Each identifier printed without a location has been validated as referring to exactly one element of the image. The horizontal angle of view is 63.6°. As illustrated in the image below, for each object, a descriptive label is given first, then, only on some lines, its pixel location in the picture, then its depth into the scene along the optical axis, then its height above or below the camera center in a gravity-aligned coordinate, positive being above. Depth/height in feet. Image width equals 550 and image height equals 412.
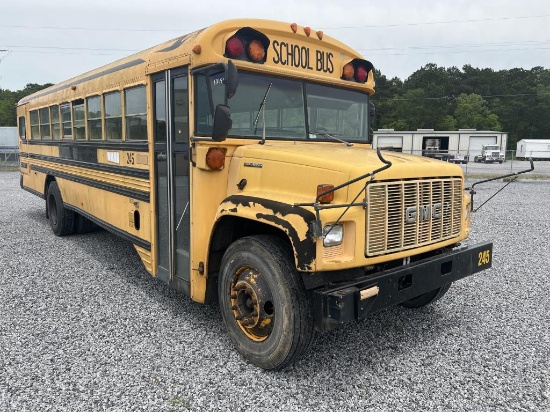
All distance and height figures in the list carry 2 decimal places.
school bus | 9.01 -1.02
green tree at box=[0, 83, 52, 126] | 191.72 +20.90
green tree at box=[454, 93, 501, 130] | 210.38 +15.37
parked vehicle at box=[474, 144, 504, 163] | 114.83 -1.98
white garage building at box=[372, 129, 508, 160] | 123.13 +2.03
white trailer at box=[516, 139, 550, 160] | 142.12 -0.51
